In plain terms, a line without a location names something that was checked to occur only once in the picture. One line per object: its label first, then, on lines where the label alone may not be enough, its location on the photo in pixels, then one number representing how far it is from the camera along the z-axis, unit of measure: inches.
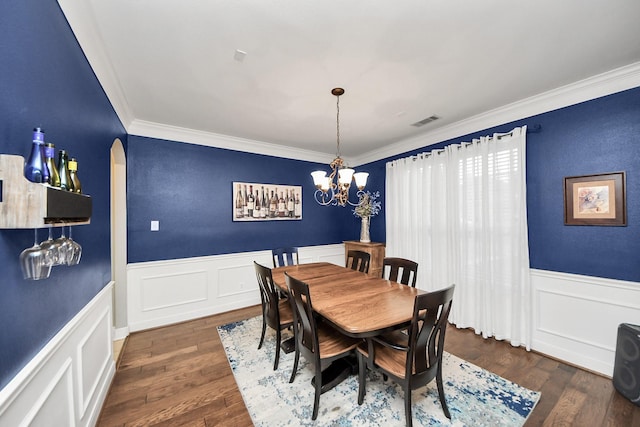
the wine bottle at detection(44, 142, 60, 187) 36.5
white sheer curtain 103.9
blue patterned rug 66.9
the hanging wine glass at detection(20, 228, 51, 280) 32.8
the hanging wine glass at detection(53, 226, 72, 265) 39.2
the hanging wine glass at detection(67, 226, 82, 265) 42.4
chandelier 88.6
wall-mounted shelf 29.9
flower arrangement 174.6
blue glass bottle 34.1
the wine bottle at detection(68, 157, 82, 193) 44.3
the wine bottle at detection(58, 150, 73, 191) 44.6
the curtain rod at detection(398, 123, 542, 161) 100.2
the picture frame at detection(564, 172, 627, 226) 83.2
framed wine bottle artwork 151.6
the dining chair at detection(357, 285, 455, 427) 56.2
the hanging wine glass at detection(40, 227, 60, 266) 36.0
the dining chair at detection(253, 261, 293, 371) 87.0
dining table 60.6
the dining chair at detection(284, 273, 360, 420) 66.5
